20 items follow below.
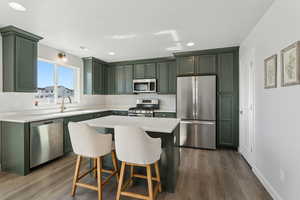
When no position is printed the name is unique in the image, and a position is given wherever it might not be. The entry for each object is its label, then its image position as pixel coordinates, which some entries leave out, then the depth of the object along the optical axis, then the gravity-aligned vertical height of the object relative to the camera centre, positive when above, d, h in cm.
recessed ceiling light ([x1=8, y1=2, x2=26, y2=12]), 191 +126
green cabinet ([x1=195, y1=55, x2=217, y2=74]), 373 +92
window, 341 +41
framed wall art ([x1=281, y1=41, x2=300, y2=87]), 139 +35
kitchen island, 193 -65
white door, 264 -16
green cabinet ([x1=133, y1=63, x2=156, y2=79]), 465 +93
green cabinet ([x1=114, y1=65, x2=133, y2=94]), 493 +71
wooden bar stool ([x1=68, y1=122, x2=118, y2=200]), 171 -53
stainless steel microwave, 457 +43
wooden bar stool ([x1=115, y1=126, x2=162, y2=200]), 151 -53
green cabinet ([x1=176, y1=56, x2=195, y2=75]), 390 +92
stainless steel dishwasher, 253 -79
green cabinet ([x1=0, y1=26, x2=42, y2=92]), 261 +77
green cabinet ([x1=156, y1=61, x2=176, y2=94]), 445 +68
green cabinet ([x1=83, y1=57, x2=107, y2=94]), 447 +75
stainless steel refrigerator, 362 -28
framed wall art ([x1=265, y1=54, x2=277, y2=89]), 182 +36
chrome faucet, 361 -20
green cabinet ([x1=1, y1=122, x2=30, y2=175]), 240 -81
